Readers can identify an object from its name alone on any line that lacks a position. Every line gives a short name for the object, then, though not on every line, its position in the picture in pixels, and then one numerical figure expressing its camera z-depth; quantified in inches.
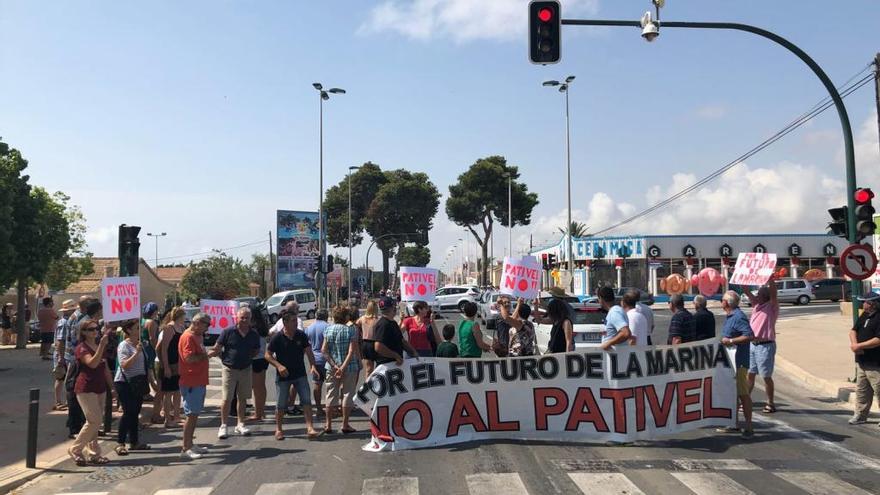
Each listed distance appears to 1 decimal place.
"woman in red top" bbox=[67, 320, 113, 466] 313.7
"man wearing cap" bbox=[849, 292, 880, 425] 369.7
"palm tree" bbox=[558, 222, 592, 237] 3250.0
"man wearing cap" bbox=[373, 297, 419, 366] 344.5
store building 2142.0
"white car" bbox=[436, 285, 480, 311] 1715.1
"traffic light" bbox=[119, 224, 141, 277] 510.0
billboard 2004.2
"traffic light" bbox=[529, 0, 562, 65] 440.1
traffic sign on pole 465.7
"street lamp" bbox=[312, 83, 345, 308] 1582.2
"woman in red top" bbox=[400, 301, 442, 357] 413.2
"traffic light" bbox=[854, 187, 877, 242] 485.7
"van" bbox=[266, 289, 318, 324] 1456.7
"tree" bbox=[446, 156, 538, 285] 2758.4
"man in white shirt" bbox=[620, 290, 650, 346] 365.7
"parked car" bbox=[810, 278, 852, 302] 1827.0
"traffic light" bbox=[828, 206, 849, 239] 502.3
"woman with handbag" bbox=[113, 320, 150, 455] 346.9
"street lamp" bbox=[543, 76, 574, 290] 1602.2
